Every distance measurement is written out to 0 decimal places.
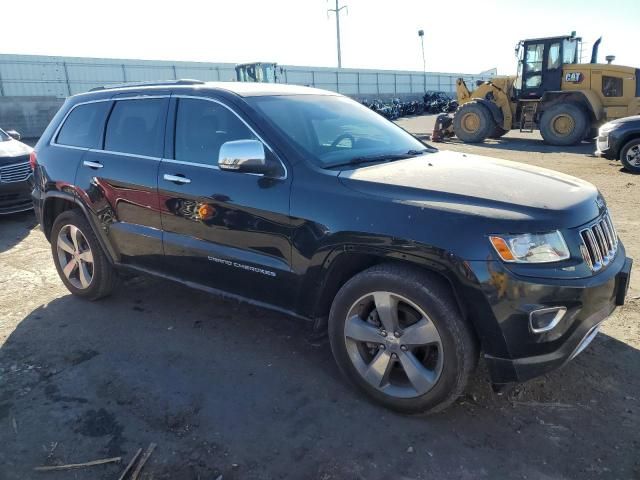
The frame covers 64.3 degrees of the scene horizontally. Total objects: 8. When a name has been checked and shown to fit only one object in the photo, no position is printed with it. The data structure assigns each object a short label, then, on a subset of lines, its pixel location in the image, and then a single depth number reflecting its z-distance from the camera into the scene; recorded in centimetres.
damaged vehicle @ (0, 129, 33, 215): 762
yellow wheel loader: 1473
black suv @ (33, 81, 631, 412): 251
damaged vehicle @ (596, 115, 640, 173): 965
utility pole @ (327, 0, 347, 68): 4691
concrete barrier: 2081
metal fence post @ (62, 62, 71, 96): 2747
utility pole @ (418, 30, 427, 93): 5284
